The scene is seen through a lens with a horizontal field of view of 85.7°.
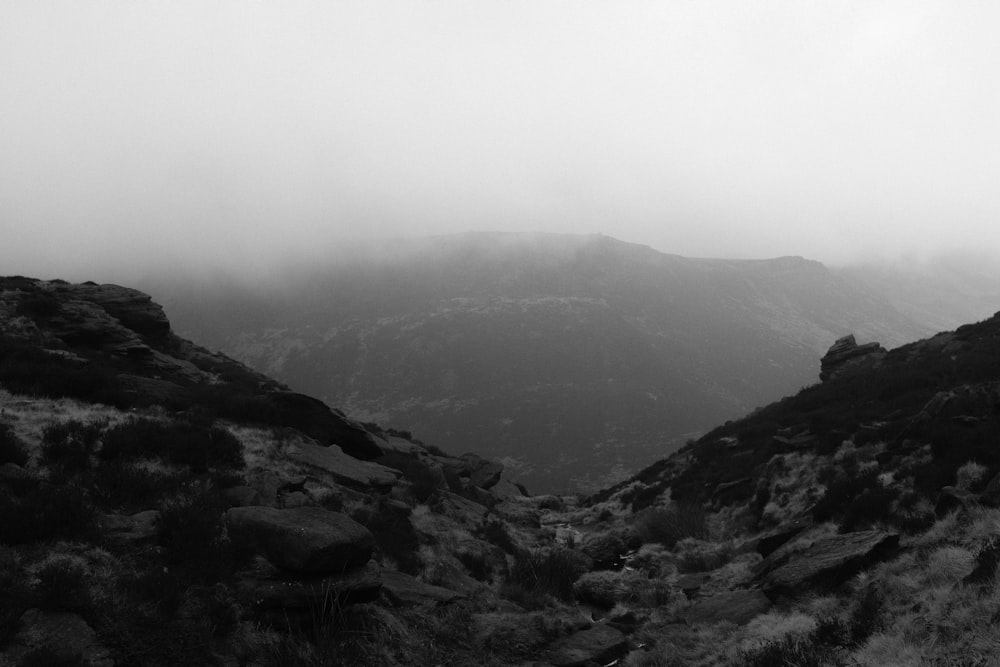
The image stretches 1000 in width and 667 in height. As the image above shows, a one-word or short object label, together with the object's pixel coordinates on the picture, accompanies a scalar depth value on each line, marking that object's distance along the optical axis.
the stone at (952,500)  11.84
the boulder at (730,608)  12.00
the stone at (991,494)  11.32
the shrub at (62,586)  8.17
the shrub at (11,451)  12.35
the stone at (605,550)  22.75
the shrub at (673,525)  23.97
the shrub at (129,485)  12.34
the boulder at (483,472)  44.97
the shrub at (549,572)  16.66
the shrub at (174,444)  14.81
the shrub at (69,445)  13.08
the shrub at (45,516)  9.62
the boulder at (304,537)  9.92
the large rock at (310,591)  9.73
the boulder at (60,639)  7.30
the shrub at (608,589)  16.41
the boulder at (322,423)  25.94
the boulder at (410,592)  12.12
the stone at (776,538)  16.52
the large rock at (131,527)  10.55
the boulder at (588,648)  11.23
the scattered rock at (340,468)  19.66
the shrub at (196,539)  10.41
